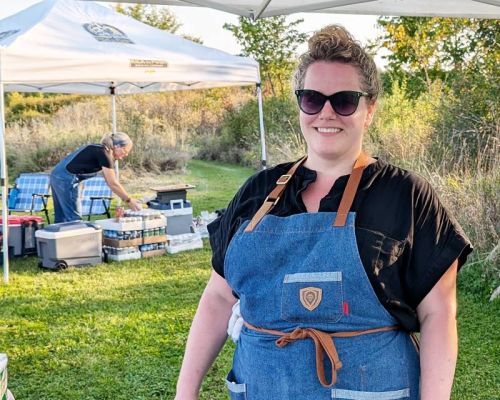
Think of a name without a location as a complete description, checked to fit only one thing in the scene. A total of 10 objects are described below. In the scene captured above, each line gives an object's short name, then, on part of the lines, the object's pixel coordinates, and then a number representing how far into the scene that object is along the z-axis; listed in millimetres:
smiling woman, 1568
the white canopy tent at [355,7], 3318
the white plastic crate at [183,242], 8227
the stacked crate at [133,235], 7820
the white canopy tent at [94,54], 6812
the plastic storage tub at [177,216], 8594
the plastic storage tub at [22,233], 7941
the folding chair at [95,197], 9664
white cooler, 7348
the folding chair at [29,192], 10125
